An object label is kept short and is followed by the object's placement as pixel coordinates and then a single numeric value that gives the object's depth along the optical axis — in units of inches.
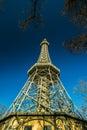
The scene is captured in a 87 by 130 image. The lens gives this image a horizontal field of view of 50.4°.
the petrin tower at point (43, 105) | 434.9
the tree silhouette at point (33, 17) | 131.4
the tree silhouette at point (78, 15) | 139.1
